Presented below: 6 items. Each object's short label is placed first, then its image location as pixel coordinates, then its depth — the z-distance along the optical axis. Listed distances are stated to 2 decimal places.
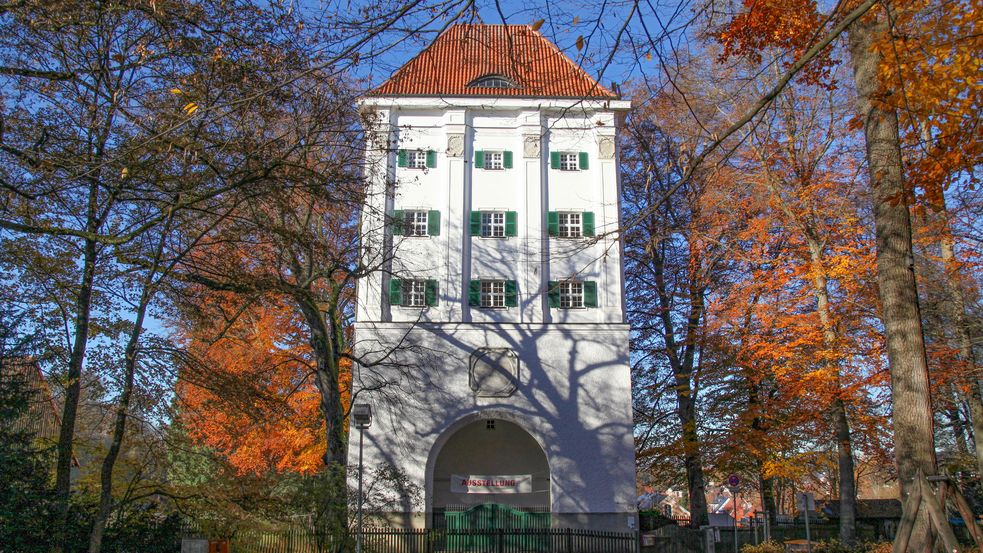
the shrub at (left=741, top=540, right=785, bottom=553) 18.91
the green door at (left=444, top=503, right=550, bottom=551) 21.47
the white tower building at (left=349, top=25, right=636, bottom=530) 25.27
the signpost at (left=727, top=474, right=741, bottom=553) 21.83
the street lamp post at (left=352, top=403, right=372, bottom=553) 15.26
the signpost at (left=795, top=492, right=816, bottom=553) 19.95
